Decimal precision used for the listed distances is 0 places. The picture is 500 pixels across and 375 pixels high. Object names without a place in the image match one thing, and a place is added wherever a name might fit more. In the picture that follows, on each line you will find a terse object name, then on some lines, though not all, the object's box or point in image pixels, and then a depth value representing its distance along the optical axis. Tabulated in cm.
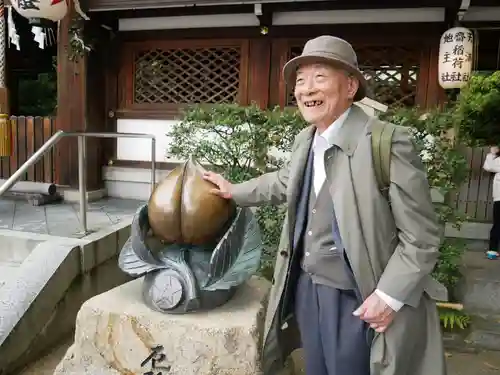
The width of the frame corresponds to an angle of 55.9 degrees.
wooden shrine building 631
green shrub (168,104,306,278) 468
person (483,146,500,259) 635
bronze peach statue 265
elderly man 178
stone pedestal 260
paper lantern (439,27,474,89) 584
